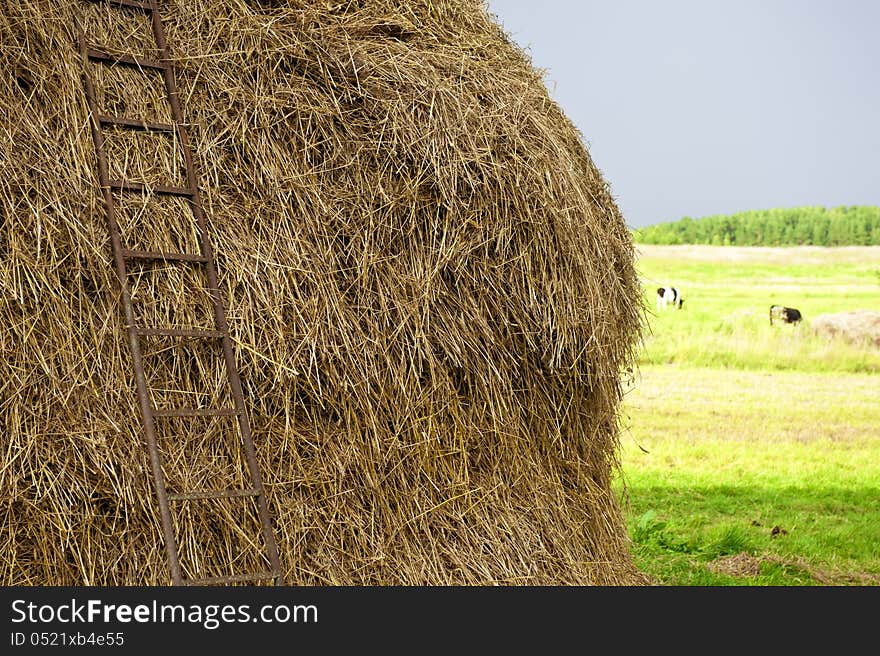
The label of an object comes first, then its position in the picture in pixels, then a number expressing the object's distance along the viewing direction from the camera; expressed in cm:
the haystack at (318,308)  455
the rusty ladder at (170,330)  455
